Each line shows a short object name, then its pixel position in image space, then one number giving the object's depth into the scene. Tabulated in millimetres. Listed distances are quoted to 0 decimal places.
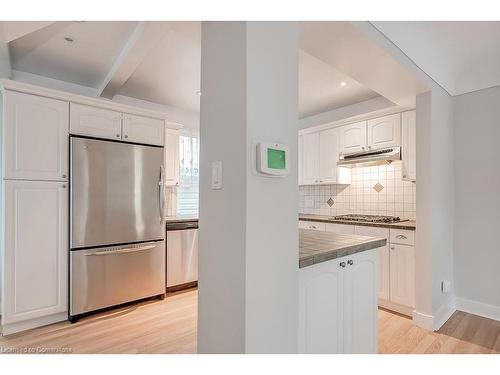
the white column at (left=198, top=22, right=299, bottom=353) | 1034
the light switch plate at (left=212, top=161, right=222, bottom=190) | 1120
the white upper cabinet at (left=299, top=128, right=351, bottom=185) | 3590
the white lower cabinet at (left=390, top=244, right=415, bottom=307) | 2617
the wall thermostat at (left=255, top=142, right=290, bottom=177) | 1048
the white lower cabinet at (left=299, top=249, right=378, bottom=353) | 1318
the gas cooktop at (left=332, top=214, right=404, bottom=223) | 2998
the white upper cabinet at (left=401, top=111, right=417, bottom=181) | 2842
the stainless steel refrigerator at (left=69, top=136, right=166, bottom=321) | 2467
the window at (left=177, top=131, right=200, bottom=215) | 4020
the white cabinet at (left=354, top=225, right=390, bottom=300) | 2785
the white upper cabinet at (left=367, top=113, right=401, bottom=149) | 2971
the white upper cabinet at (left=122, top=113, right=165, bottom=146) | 2785
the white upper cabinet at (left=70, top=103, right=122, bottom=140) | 2500
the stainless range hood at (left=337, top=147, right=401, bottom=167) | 2952
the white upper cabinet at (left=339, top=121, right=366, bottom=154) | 3268
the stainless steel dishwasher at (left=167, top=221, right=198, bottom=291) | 3172
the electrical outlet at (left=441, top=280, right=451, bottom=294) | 2613
